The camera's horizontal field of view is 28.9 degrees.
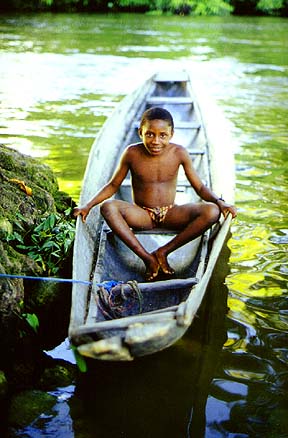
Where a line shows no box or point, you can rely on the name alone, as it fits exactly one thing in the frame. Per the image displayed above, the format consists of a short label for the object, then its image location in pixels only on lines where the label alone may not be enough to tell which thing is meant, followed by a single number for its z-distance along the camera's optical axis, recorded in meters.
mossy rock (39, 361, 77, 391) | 2.86
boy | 3.37
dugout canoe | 2.39
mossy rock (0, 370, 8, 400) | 2.66
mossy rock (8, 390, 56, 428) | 2.61
